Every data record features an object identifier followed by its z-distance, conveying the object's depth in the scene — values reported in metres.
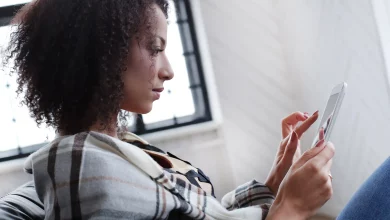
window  2.81
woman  0.58
